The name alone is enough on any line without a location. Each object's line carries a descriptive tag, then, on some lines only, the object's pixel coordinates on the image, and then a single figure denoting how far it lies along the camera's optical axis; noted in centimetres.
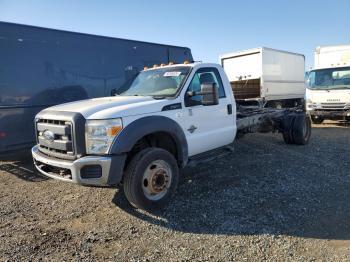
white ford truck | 432
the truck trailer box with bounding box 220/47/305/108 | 1492
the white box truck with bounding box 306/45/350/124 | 1293
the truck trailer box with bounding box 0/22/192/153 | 682
